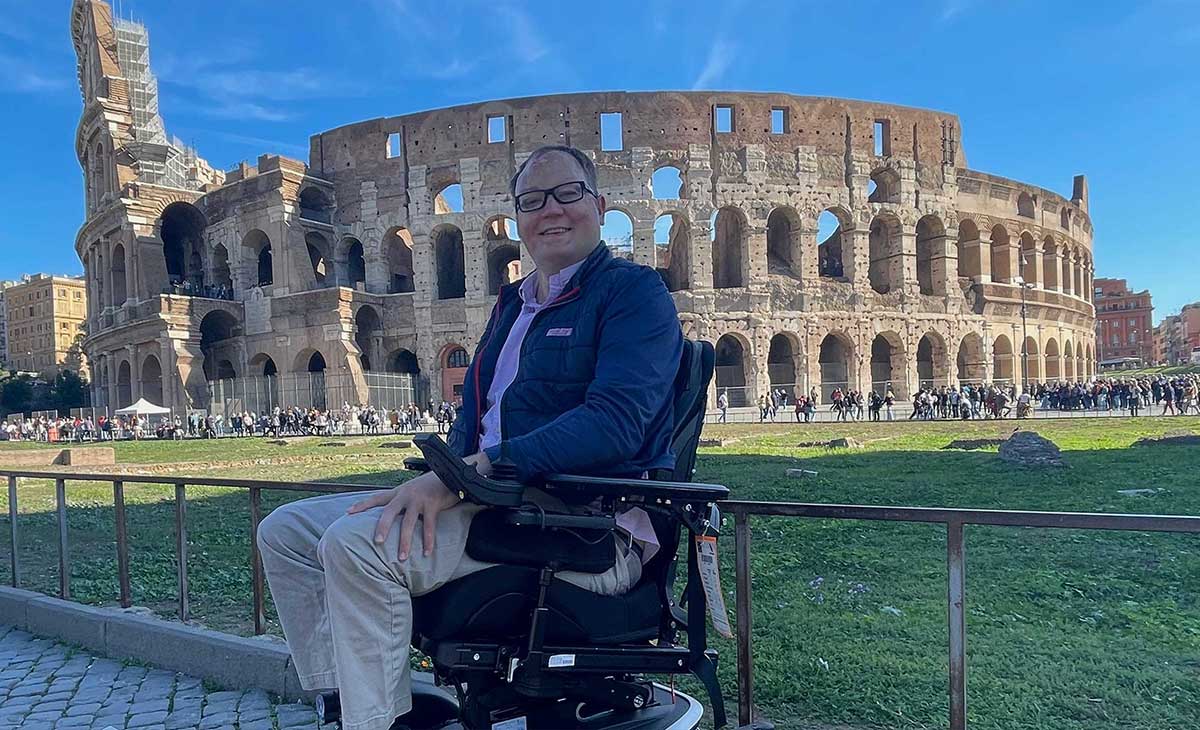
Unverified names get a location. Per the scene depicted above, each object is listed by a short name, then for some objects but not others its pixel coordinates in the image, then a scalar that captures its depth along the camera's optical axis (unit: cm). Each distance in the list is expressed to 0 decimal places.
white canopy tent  3095
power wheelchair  171
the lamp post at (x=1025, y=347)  3647
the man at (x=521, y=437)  165
